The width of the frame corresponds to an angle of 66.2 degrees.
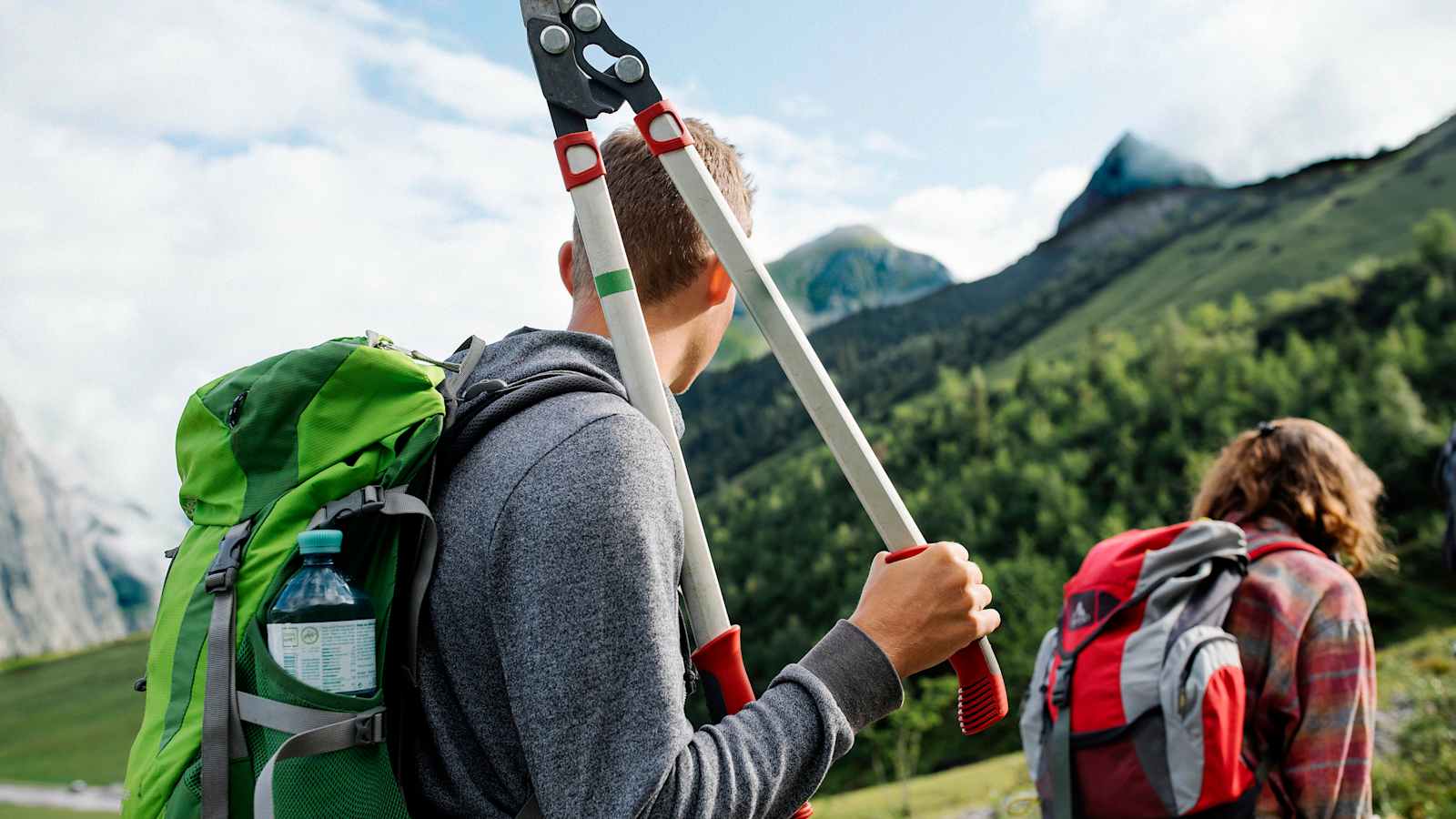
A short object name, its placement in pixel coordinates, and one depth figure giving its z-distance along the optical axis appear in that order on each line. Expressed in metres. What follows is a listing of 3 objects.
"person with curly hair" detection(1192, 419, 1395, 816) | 3.63
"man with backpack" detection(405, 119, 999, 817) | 1.47
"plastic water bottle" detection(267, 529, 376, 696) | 1.55
